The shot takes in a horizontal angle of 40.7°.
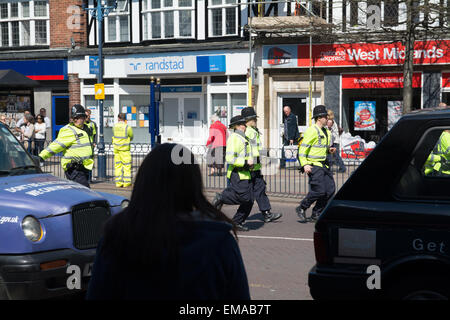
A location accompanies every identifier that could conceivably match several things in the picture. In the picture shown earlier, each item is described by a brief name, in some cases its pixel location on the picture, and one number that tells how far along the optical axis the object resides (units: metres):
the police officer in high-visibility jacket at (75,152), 9.06
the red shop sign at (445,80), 18.47
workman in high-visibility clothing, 15.00
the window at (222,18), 21.52
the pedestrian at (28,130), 19.98
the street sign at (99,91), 16.91
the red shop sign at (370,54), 18.30
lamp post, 16.19
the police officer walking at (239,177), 9.32
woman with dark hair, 2.42
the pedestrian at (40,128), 20.64
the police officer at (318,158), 9.56
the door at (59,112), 24.48
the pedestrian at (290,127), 18.84
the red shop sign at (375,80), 18.86
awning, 21.66
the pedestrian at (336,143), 14.75
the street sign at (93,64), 22.74
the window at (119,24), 23.34
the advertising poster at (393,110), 19.25
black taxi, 3.94
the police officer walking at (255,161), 9.79
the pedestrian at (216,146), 16.22
